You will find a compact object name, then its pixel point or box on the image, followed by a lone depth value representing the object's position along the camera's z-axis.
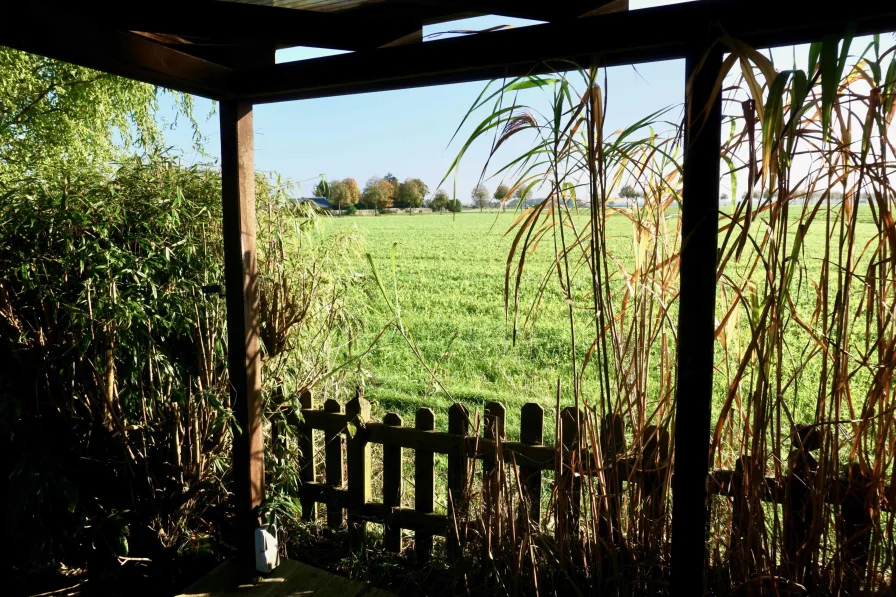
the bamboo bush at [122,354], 2.04
